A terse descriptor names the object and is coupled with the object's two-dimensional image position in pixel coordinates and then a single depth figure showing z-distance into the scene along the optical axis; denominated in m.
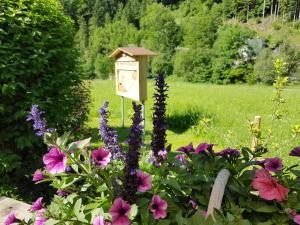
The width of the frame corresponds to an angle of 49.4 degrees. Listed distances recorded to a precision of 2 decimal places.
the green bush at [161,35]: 54.59
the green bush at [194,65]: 48.69
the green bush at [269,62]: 39.94
